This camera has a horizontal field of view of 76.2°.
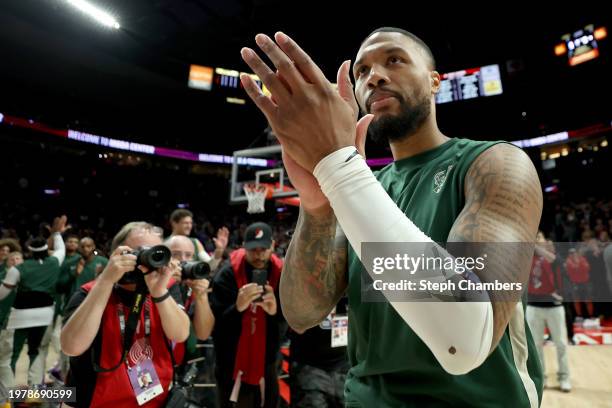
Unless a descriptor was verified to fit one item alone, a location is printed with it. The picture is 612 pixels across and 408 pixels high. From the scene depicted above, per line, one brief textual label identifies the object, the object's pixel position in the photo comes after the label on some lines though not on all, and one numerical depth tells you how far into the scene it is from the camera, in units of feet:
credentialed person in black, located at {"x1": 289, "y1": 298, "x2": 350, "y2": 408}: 11.38
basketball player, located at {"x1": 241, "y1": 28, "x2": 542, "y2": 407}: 2.40
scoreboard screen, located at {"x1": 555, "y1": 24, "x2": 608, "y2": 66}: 44.14
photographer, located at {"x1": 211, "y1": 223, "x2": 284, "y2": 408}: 10.86
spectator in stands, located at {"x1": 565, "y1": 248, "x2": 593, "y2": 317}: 26.94
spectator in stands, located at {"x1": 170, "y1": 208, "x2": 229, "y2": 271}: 16.89
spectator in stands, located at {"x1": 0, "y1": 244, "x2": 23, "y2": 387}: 16.06
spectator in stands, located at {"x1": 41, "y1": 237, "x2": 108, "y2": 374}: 19.36
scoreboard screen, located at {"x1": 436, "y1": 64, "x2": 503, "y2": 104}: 44.83
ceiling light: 33.01
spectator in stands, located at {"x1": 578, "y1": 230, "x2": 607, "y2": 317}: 26.58
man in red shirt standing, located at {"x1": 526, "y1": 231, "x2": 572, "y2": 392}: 17.14
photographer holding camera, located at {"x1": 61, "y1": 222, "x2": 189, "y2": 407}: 6.92
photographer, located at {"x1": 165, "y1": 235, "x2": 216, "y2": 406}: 8.81
